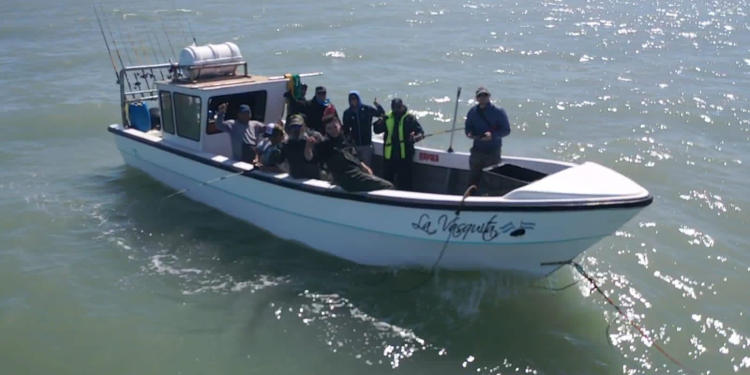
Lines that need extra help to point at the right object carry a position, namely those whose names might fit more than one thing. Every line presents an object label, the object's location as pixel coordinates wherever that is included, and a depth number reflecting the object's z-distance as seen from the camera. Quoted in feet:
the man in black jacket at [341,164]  26.71
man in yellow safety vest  29.25
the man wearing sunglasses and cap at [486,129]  27.81
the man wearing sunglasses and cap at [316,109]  32.40
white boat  23.95
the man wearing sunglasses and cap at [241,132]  32.17
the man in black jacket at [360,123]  31.24
